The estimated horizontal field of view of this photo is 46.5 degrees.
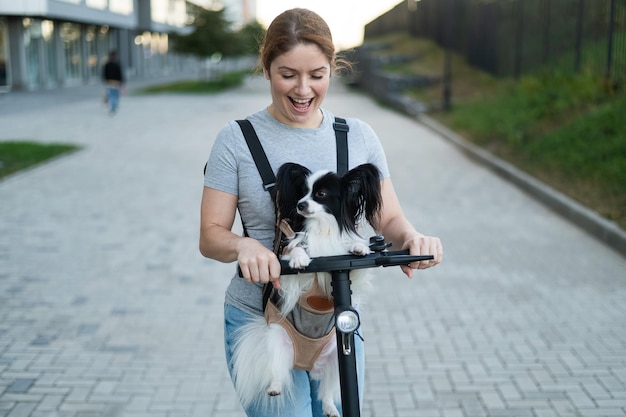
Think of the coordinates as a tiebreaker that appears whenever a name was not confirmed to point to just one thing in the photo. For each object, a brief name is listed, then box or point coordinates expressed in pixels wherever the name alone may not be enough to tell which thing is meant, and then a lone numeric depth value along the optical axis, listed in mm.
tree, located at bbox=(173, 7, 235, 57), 43375
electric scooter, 2133
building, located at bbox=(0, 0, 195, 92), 34094
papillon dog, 2164
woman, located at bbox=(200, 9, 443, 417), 2365
